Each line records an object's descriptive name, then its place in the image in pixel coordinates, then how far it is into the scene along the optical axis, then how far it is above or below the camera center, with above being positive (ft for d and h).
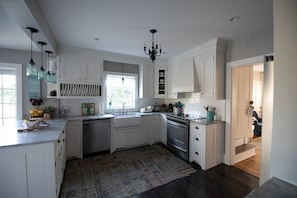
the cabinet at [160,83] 14.29 +1.46
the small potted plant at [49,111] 9.93 -1.10
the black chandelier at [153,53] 7.14 +2.26
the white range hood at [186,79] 10.75 +1.53
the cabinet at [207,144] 9.00 -3.18
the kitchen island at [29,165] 5.07 -2.66
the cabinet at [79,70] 10.57 +2.13
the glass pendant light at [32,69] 6.20 +1.29
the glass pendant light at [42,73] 7.31 +1.23
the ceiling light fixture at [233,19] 6.55 +3.79
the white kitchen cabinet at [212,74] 9.44 +1.63
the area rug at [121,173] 7.10 -4.74
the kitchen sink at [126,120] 11.44 -1.97
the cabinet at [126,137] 11.56 -3.52
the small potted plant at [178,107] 13.12 -1.00
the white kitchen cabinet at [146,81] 13.88 +1.62
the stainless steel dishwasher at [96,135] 10.38 -3.01
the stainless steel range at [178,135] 10.13 -2.99
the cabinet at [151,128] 12.84 -2.97
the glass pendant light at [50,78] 8.60 +1.18
